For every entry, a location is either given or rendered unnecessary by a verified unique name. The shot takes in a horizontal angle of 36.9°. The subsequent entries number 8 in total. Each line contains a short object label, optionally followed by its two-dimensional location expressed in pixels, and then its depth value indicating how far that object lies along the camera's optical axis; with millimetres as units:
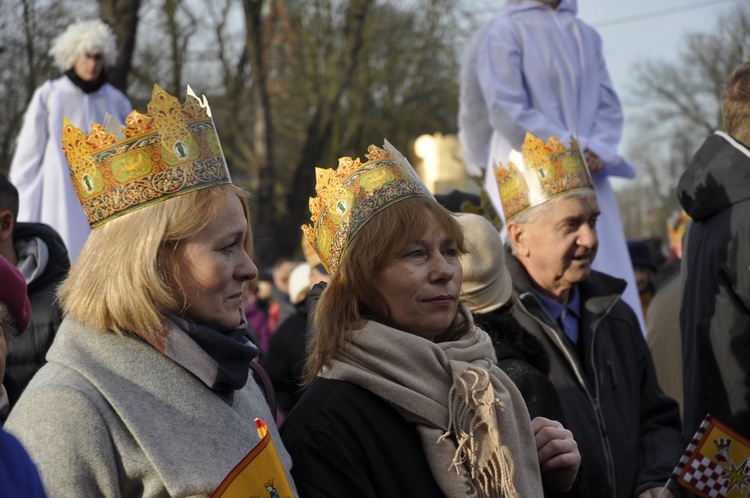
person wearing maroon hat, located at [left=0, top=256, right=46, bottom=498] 1780
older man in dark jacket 4207
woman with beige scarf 2936
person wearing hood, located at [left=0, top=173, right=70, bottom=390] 4285
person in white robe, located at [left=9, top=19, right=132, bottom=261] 7047
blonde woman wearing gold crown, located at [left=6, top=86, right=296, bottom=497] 2453
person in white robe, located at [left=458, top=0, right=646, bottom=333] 6316
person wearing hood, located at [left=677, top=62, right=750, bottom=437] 4422
